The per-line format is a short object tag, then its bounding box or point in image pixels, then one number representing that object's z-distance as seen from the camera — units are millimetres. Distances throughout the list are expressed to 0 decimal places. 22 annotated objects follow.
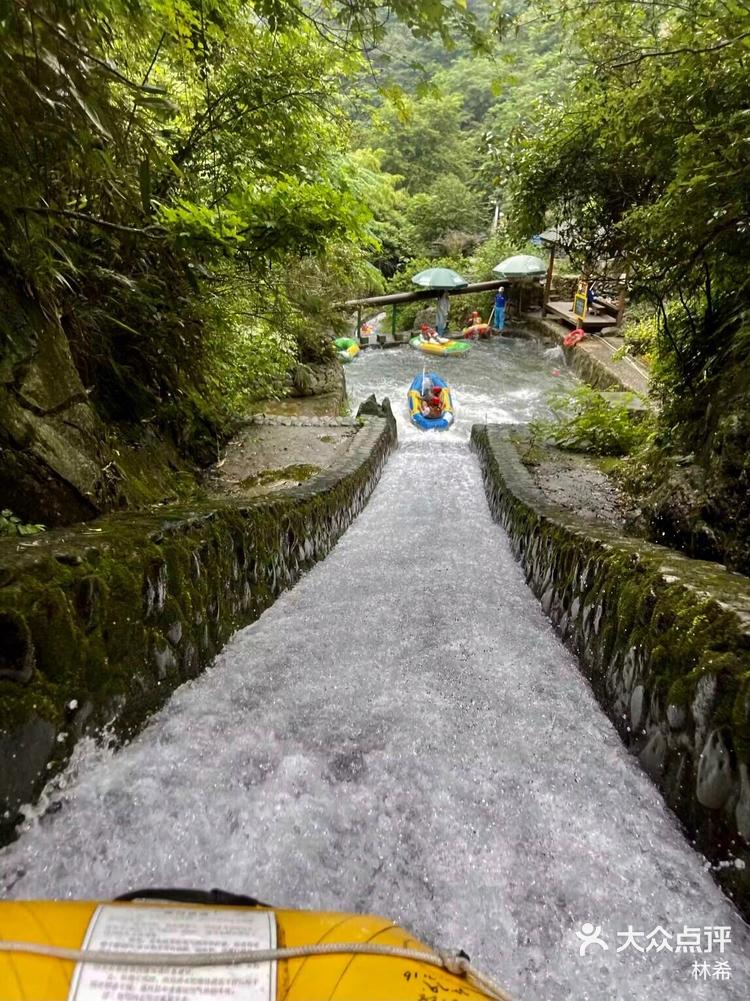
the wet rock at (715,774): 1943
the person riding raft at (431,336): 19953
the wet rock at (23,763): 1931
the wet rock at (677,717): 2224
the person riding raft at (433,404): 12203
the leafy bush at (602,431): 7871
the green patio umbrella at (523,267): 20562
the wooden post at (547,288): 20734
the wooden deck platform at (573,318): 18953
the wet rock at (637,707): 2594
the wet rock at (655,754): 2383
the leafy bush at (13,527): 2783
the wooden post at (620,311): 17217
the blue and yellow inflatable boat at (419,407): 12305
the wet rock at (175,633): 2873
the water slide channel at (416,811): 1883
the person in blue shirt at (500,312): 23250
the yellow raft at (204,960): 1185
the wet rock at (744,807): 1837
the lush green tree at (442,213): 27531
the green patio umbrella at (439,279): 20422
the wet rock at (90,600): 2254
